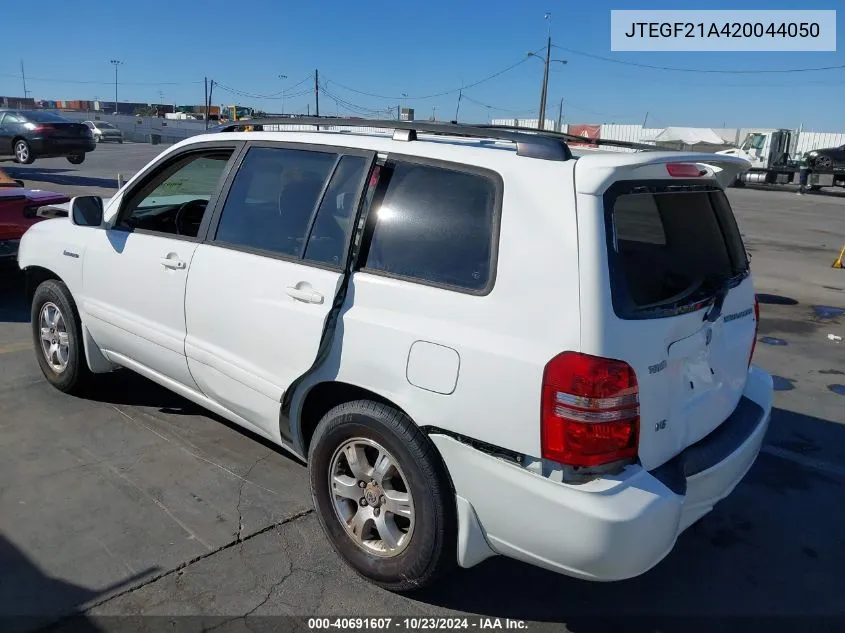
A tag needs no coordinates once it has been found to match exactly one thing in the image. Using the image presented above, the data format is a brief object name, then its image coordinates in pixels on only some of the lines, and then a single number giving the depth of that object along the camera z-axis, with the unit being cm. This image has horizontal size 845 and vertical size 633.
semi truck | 2747
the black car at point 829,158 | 2727
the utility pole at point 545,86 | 4494
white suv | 229
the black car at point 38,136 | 2120
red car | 659
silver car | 4494
